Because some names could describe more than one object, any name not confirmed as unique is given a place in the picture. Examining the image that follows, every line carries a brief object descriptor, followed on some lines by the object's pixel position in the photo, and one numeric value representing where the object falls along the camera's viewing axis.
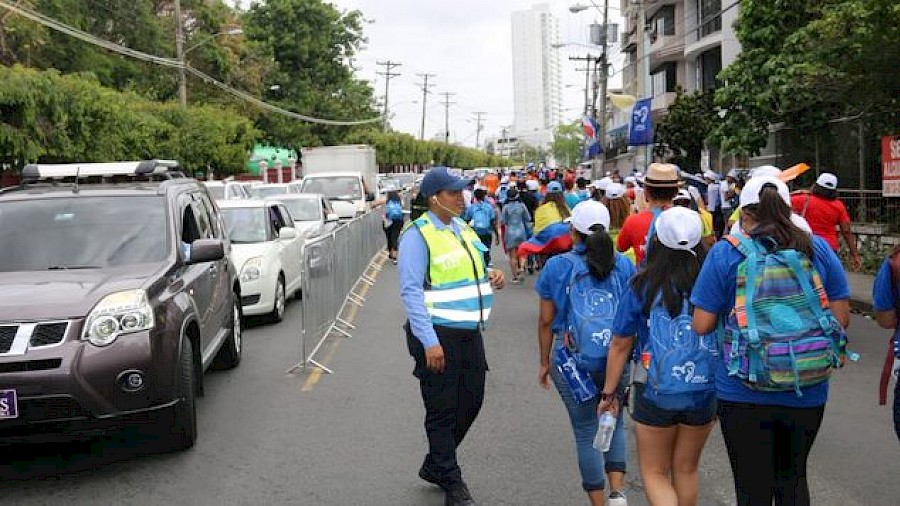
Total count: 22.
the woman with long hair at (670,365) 4.18
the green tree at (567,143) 145.50
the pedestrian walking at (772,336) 3.84
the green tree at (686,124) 32.95
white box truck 27.78
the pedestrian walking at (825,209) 10.38
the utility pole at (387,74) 88.44
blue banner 34.97
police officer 5.34
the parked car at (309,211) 19.17
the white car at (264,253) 12.54
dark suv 5.96
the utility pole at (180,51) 34.25
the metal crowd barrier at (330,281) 9.95
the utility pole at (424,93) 107.44
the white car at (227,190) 24.94
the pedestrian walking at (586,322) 4.96
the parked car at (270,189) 27.02
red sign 15.52
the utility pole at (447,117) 123.00
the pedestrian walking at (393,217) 21.22
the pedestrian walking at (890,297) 4.54
